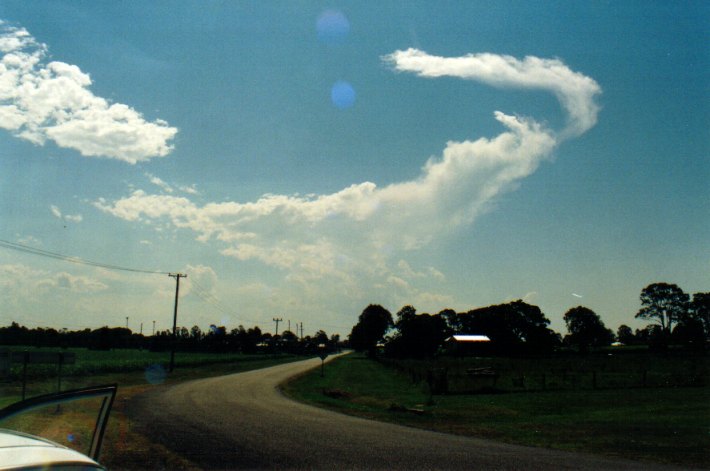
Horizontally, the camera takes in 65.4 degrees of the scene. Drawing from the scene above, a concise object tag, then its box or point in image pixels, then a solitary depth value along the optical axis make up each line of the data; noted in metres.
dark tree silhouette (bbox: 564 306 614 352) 145.12
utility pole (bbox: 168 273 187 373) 56.25
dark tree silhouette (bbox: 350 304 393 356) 163.25
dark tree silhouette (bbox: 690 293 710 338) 116.88
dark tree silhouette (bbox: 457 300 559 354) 124.56
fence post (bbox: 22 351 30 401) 19.08
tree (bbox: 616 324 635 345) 192.76
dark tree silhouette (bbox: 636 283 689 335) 117.94
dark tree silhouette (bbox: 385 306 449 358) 123.31
